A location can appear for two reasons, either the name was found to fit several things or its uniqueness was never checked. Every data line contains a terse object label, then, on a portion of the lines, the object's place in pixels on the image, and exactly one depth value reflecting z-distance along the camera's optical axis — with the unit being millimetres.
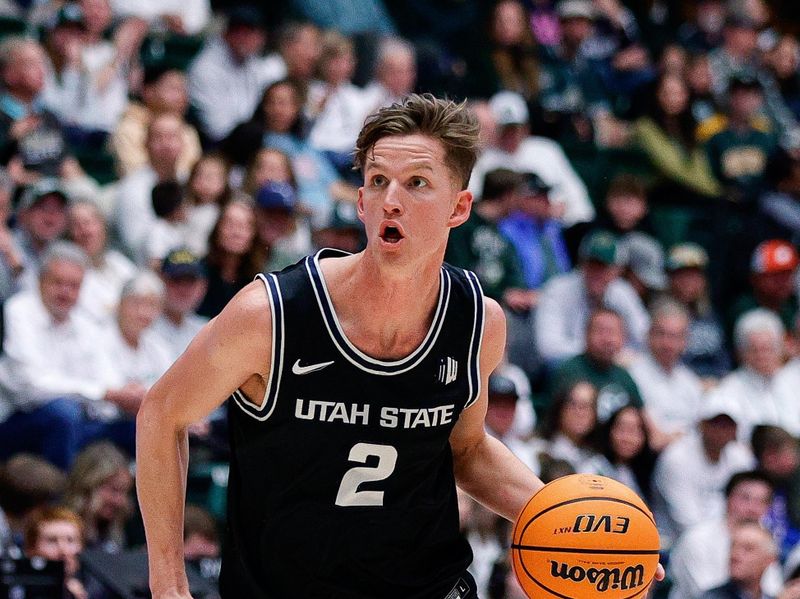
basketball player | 7035
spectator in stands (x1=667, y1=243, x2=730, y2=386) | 20281
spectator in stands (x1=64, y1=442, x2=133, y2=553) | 13281
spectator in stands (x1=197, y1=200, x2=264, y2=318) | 16344
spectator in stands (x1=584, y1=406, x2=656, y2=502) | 16766
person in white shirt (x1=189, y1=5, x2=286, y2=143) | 20594
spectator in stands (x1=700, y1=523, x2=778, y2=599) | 14984
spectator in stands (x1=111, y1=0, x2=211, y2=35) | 21172
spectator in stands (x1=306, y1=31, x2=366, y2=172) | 20734
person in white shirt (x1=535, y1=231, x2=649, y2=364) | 18672
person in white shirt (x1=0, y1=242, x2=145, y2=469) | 14187
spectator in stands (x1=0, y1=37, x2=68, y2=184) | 17141
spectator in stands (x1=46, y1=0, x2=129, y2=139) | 18906
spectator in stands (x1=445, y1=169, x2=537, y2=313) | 18844
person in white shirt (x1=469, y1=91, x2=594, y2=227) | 21469
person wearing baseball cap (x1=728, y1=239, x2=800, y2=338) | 21031
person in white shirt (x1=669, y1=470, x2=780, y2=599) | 15625
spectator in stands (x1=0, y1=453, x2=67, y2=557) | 12898
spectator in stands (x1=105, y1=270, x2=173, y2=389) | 15322
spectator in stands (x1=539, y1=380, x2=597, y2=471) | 16562
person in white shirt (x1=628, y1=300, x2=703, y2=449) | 18656
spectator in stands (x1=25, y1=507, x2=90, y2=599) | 12281
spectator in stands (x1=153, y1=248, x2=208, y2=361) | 15695
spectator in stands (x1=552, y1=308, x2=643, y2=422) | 17562
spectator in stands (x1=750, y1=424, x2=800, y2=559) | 16984
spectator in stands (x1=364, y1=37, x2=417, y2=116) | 21547
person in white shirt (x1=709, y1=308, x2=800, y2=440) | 18828
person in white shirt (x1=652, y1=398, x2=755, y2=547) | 17125
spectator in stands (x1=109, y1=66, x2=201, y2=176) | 18891
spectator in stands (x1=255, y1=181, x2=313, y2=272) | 16781
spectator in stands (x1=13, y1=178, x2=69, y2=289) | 15844
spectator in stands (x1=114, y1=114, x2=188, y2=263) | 17187
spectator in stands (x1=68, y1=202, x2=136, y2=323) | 15750
